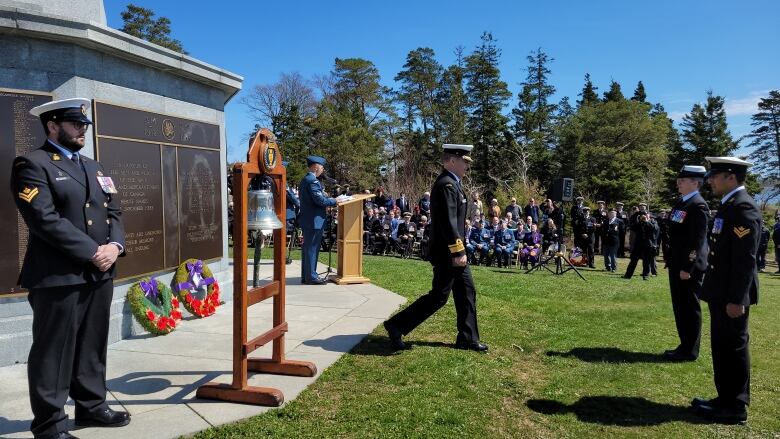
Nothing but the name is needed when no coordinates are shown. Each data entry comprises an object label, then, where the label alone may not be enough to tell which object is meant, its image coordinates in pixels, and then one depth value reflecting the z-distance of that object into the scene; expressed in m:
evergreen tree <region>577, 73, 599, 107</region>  59.42
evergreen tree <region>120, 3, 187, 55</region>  38.45
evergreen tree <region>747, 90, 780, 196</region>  48.88
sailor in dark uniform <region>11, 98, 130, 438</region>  3.30
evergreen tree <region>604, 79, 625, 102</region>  54.53
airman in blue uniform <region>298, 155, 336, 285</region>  9.08
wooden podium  9.39
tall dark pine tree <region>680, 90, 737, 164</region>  43.06
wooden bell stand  4.02
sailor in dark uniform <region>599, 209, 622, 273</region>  16.20
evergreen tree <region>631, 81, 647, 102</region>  60.43
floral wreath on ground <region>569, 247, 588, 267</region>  17.03
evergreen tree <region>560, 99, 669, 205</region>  40.91
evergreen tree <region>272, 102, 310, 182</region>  41.94
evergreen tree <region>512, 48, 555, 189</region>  45.16
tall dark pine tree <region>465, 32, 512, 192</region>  45.47
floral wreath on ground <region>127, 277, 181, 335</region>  5.71
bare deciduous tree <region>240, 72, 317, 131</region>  48.81
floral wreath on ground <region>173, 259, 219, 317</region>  6.50
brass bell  4.37
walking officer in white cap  5.38
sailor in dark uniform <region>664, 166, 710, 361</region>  5.66
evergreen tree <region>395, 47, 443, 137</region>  50.09
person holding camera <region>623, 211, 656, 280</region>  14.10
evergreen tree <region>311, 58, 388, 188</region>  42.53
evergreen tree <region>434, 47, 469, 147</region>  46.81
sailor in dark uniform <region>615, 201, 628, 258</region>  19.58
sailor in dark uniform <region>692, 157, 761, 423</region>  4.16
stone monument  4.84
